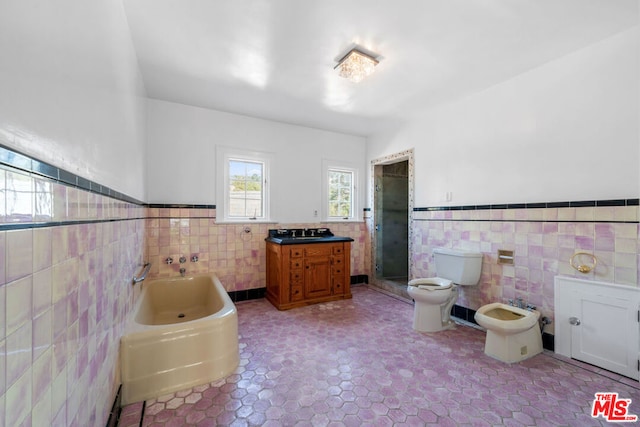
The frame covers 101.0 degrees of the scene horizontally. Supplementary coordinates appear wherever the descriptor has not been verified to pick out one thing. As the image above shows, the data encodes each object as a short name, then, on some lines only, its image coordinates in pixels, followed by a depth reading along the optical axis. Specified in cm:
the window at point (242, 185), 340
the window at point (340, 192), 415
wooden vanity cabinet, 317
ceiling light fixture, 213
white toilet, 258
